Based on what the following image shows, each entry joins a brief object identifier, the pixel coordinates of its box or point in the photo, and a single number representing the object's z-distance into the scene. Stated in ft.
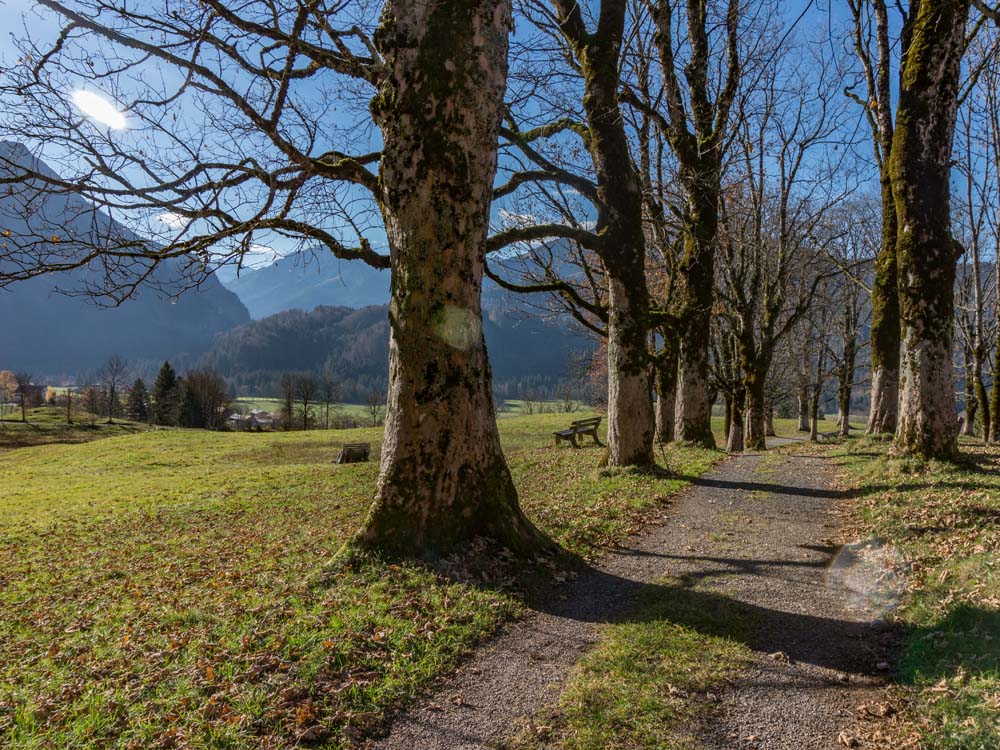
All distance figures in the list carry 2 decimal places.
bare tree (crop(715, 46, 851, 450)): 56.80
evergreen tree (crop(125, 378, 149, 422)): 287.07
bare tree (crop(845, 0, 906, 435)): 46.75
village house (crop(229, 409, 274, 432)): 302.25
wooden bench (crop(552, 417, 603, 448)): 73.15
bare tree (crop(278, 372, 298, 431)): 249.90
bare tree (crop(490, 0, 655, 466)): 34.99
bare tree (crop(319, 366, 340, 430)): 296.69
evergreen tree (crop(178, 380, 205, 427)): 254.68
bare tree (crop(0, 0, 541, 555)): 19.44
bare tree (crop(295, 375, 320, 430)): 254.06
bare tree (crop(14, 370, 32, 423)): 267.78
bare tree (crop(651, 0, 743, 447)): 46.11
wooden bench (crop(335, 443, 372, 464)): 80.98
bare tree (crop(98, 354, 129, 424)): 271.90
